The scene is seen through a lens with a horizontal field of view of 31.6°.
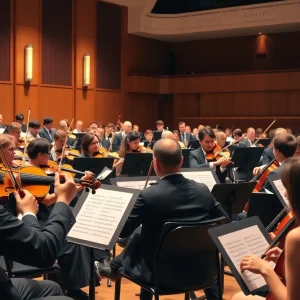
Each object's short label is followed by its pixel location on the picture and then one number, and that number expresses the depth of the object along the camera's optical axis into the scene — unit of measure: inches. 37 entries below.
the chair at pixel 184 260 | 123.4
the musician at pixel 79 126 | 527.8
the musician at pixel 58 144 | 260.1
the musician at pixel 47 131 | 449.1
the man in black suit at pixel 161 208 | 129.1
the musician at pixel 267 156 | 287.4
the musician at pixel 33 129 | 404.2
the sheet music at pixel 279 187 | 157.1
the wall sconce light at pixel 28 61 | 584.1
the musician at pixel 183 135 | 570.9
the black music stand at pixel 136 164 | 258.3
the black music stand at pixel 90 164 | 229.0
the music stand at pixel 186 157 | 285.7
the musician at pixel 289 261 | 82.6
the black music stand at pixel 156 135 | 486.3
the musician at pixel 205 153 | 265.7
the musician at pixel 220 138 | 343.9
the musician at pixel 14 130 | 303.0
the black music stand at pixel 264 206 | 165.9
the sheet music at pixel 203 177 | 178.5
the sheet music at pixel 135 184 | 166.7
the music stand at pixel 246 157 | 302.2
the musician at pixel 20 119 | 480.2
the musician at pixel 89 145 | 251.6
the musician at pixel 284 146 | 186.1
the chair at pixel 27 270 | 136.3
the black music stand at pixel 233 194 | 170.2
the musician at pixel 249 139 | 407.0
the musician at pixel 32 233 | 87.0
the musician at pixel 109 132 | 516.0
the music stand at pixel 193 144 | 408.8
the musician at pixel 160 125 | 596.3
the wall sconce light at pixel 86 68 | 656.4
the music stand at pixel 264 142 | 421.1
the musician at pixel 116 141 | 426.0
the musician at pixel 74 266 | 156.9
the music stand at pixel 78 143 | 369.2
